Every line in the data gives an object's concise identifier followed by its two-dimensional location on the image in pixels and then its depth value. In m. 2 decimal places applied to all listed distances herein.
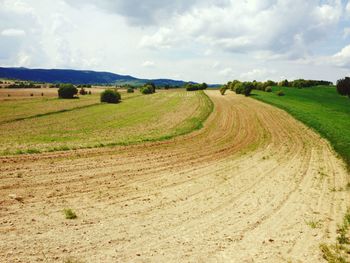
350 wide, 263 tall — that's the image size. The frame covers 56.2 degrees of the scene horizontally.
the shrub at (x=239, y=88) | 87.50
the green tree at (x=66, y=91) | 72.12
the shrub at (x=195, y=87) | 115.25
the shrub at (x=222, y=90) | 92.74
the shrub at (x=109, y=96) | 65.19
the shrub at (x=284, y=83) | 126.69
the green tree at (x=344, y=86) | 83.94
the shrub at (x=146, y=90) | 100.77
